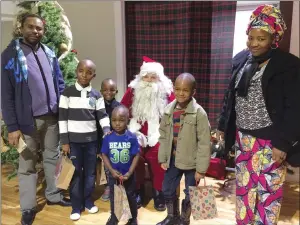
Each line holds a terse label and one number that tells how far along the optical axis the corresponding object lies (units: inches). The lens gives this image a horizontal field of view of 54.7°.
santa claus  91.7
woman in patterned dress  57.5
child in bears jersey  75.3
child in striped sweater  81.6
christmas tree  96.0
